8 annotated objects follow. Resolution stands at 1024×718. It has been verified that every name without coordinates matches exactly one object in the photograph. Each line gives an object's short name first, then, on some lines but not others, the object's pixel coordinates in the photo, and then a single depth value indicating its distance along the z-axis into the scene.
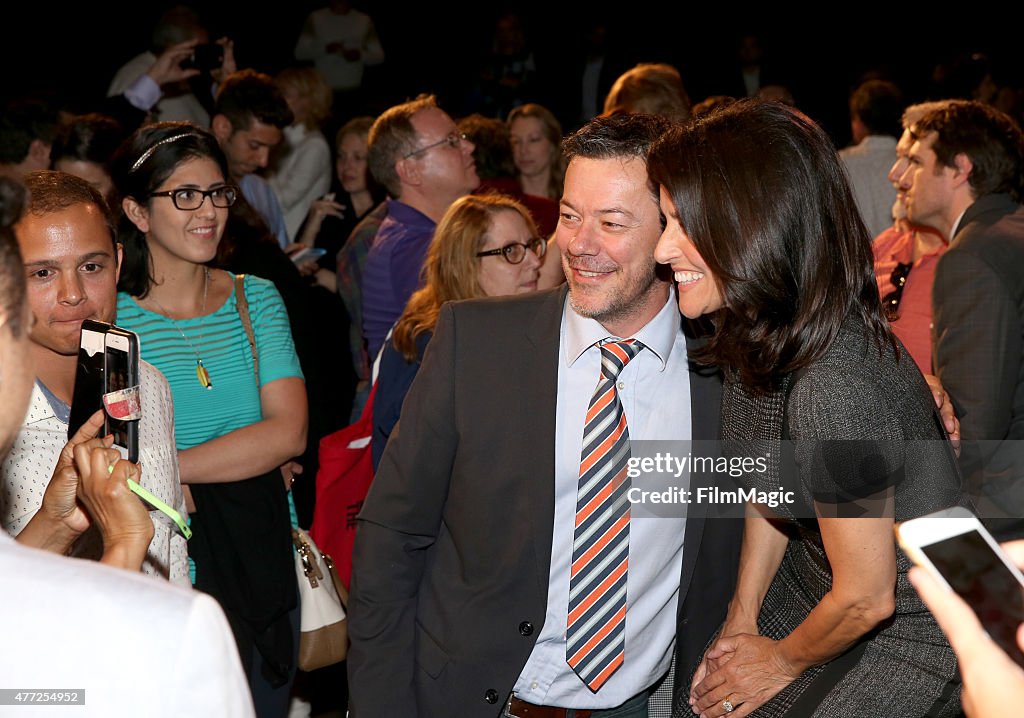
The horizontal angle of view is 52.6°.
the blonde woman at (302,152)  7.09
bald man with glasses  4.39
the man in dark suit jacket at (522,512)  2.22
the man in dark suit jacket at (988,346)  3.47
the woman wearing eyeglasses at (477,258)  3.44
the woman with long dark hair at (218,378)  2.76
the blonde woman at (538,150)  6.42
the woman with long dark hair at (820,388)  1.86
